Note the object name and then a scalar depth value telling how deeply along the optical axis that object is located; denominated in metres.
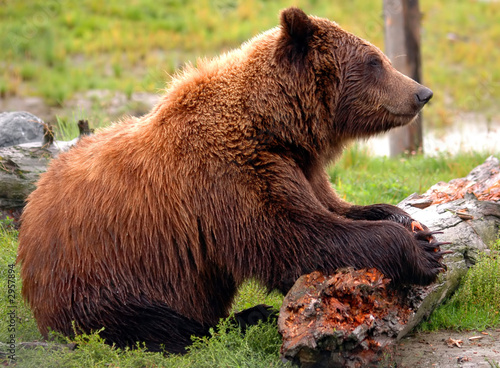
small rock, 13.39
